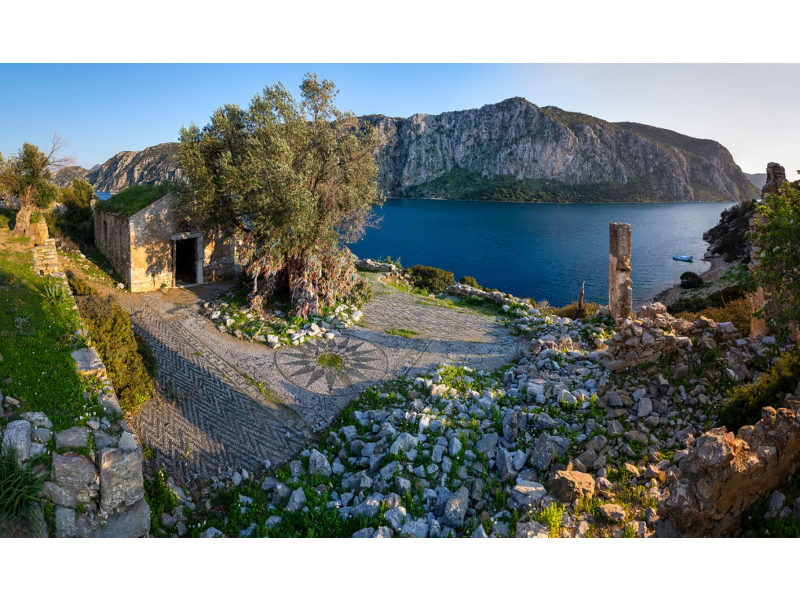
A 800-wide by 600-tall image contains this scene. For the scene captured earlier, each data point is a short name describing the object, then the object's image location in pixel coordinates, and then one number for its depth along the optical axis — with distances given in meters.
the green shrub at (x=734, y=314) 14.55
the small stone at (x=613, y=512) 6.78
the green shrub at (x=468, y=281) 30.14
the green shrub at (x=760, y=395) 8.14
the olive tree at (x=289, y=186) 17.22
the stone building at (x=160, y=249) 20.41
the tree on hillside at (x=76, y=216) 28.47
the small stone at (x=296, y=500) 7.97
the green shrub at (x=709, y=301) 23.47
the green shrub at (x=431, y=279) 28.38
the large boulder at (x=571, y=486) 7.29
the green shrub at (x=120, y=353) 10.99
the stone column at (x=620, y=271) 15.88
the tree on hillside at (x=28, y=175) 23.25
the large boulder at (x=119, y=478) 6.82
